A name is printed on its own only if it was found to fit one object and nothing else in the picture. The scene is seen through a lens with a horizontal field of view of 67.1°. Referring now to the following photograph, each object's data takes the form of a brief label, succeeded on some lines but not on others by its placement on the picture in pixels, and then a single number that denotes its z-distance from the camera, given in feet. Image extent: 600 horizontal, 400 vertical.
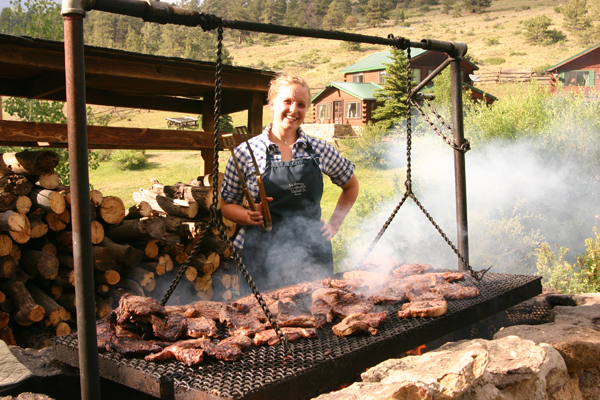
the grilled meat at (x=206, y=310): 6.85
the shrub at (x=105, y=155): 66.44
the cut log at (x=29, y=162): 12.96
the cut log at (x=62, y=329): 12.98
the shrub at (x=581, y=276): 15.89
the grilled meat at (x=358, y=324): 6.30
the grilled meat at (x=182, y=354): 5.29
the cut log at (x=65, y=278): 13.44
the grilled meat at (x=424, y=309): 7.08
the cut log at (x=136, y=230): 14.30
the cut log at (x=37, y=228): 12.75
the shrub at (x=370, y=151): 51.80
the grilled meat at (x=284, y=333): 5.96
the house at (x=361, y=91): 80.12
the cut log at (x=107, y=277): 13.84
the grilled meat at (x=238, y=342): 5.73
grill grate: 4.75
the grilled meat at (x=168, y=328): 5.88
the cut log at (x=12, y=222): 11.84
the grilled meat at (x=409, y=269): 9.69
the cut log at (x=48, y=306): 12.79
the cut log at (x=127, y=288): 14.21
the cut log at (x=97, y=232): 13.58
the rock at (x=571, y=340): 7.73
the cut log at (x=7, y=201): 12.22
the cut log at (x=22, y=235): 12.13
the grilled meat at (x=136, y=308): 5.91
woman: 9.39
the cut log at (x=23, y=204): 12.47
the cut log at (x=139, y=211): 15.52
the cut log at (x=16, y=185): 12.48
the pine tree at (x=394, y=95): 65.82
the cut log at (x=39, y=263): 12.64
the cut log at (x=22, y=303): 12.10
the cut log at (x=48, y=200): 12.67
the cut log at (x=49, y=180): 13.12
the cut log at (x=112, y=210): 14.11
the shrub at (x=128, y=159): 57.82
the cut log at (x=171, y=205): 16.21
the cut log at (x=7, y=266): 12.07
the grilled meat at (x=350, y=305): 7.05
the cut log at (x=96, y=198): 13.80
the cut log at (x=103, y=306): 13.67
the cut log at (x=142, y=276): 14.65
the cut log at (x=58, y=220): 13.20
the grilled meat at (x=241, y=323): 6.19
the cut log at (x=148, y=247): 14.91
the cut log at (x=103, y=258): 13.25
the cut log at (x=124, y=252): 13.85
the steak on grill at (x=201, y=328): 6.02
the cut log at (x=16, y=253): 12.36
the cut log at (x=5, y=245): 11.98
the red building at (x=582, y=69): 79.19
